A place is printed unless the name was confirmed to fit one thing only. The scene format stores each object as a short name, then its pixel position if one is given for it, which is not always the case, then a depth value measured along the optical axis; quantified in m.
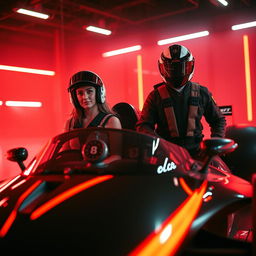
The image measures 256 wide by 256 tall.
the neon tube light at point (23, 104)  9.90
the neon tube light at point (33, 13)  7.59
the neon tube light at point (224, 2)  7.25
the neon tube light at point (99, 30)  8.94
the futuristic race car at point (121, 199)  1.27
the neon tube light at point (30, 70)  10.04
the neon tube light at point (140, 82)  9.69
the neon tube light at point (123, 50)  9.91
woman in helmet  2.78
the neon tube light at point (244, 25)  7.80
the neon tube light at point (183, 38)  8.55
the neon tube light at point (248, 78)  7.78
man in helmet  3.04
